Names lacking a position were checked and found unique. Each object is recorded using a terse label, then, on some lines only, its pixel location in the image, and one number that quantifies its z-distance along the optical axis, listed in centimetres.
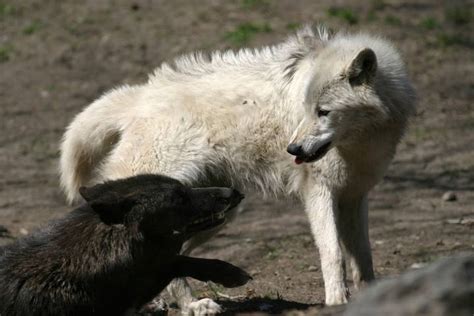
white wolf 1443
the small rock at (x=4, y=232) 1780
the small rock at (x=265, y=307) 1359
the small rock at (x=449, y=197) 1987
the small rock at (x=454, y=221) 1856
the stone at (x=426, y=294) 793
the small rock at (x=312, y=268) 1677
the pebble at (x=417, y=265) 1603
